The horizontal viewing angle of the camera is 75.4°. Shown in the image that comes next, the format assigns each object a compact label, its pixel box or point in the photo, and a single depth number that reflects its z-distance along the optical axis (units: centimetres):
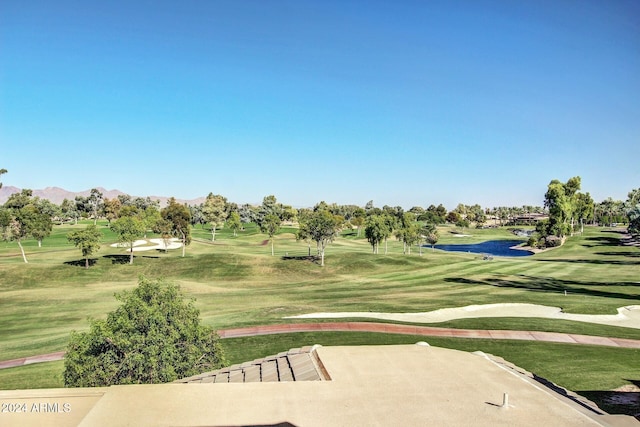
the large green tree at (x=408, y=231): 8768
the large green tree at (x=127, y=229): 6300
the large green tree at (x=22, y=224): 6291
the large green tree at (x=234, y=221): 12038
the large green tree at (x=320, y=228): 6431
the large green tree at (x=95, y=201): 18100
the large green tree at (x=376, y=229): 7823
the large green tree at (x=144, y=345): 1480
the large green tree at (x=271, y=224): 7512
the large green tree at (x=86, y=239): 5828
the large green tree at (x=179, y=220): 7606
